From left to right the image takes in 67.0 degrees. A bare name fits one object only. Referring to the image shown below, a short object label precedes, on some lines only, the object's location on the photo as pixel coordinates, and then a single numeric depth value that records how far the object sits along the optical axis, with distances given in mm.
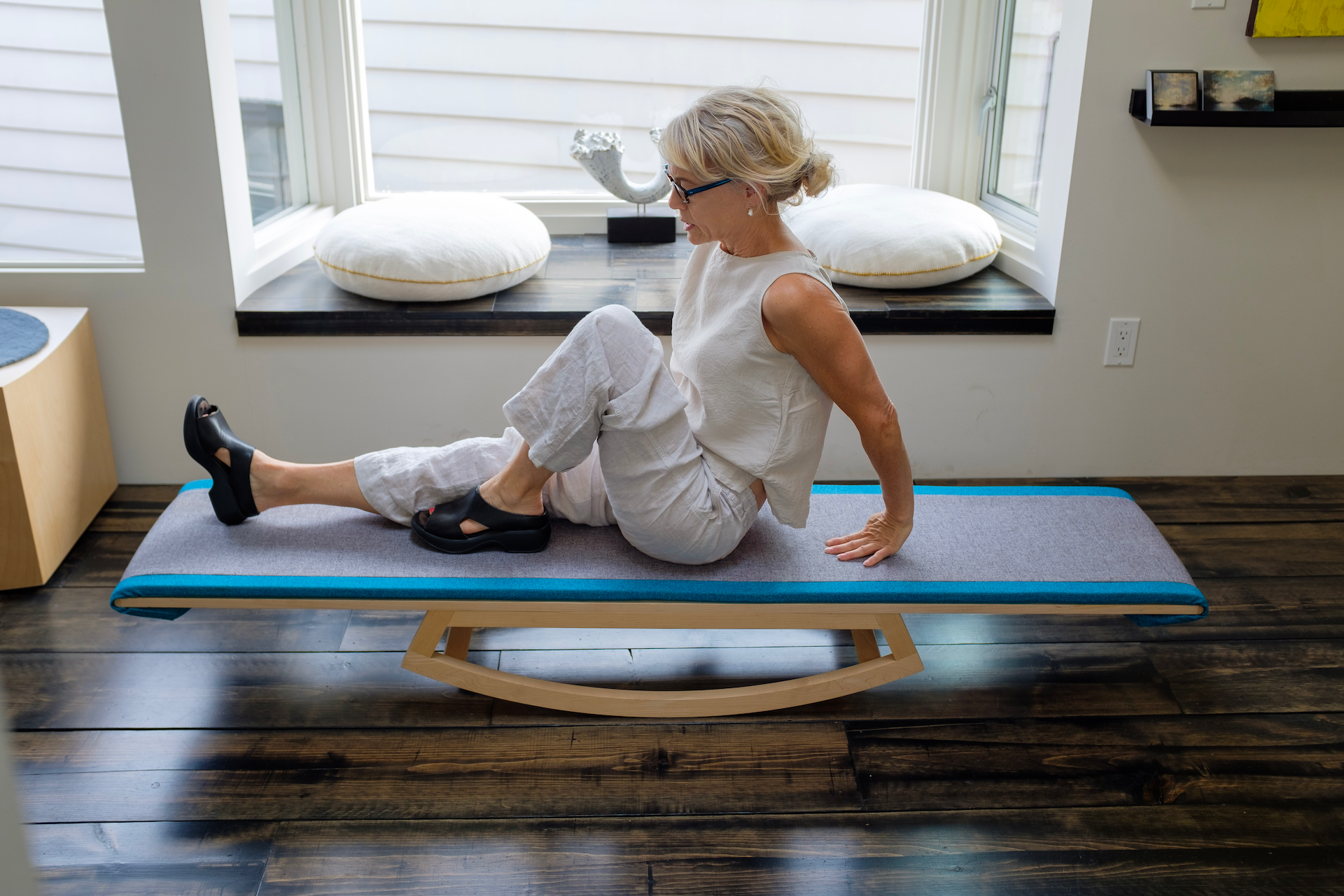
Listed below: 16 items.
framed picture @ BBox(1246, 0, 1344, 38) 2303
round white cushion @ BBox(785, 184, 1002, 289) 2629
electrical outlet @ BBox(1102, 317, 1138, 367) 2602
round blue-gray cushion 2129
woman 1531
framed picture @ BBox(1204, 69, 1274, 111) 2332
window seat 2482
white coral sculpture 2863
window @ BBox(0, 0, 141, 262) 2297
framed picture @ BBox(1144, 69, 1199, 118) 2334
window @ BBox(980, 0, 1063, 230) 2734
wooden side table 2074
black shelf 2316
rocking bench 1653
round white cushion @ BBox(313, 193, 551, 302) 2490
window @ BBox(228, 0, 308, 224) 2588
